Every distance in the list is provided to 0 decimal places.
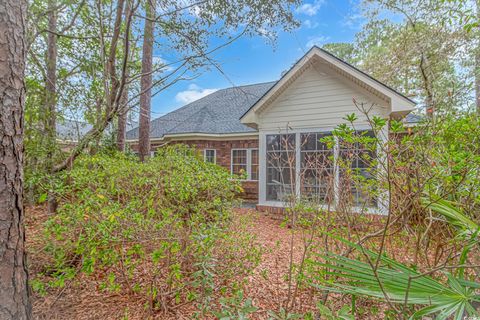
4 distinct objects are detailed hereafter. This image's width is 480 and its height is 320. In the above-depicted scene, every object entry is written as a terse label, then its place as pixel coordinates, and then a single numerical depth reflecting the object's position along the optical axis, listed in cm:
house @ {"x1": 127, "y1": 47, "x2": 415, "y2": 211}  733
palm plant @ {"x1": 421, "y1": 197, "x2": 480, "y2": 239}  150
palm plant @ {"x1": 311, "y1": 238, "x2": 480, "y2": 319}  121
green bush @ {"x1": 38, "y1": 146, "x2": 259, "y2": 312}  271
